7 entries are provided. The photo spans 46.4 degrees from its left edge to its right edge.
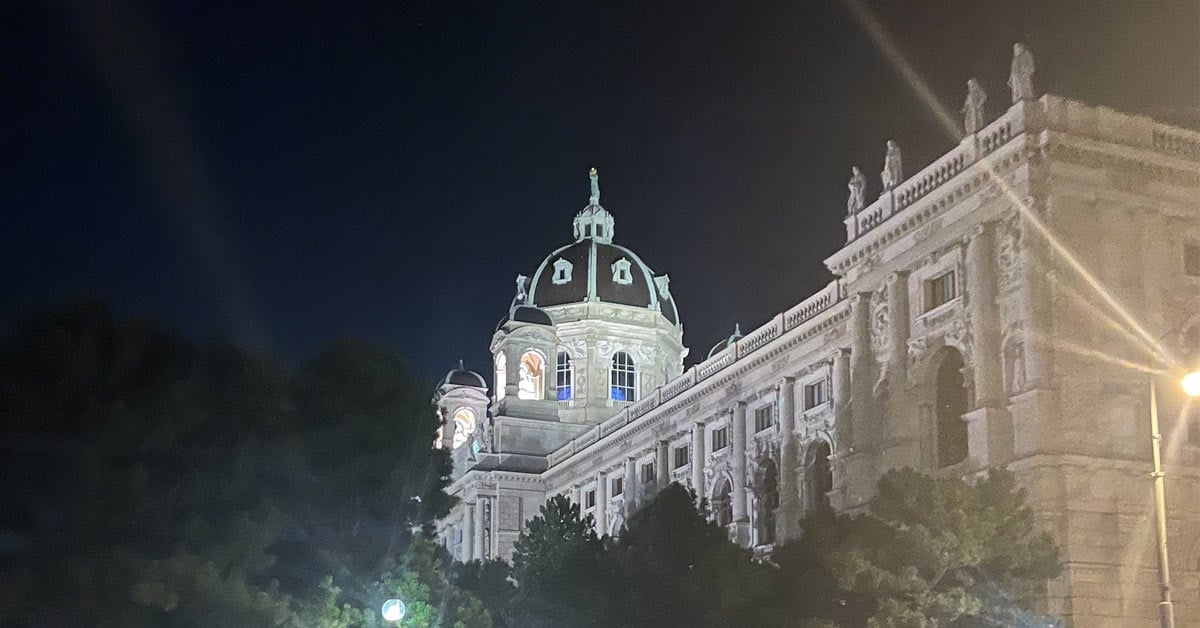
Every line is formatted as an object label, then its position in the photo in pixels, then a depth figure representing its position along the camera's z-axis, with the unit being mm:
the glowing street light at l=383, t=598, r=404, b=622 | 29828
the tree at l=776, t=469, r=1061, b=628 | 31844
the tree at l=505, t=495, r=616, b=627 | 39969
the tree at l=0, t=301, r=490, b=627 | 29062
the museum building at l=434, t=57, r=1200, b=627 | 34562
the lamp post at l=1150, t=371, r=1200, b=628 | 22594
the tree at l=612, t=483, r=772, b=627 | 35594
